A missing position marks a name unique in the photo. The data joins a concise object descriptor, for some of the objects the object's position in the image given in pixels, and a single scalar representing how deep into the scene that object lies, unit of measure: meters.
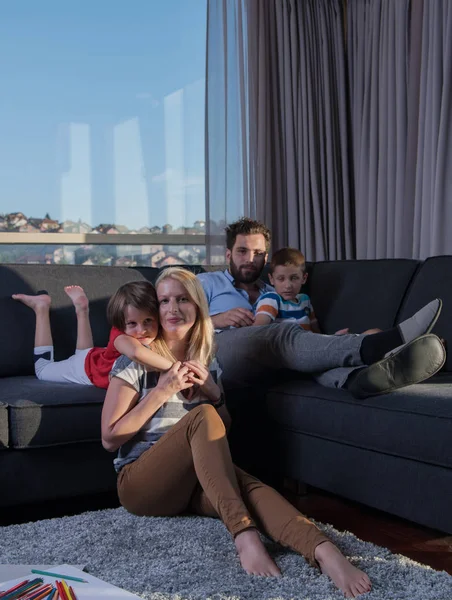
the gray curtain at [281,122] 4.35
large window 4.07
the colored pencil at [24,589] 1.37
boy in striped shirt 2.88
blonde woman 1.76
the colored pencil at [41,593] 1.35
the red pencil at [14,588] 1.39
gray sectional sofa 1.97
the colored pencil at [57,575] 1.46
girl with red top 2.12
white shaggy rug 1.62
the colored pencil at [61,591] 1.35
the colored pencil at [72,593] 1.35
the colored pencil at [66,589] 1.36
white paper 1.36
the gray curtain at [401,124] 3.82
